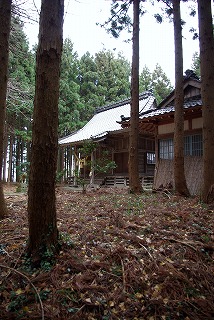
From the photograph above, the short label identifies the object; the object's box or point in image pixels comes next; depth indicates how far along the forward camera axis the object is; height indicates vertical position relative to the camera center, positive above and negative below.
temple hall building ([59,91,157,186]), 16.71 +1.94
